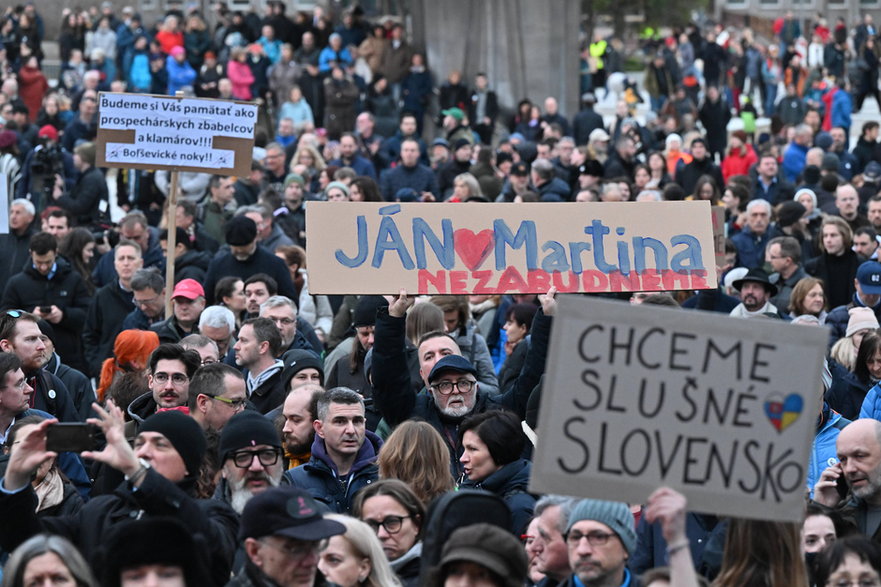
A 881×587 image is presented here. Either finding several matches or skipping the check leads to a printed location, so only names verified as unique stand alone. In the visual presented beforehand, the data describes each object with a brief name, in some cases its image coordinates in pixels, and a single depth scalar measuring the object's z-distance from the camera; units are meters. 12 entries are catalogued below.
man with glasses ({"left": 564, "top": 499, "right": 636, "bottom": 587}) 10.03
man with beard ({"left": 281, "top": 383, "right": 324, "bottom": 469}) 14.25
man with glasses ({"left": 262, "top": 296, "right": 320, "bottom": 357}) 18.20
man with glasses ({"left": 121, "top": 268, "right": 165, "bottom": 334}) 20.19
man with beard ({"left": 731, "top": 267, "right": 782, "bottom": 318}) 20.56
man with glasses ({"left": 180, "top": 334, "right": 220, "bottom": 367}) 16.27
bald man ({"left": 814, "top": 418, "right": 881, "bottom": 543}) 12.61
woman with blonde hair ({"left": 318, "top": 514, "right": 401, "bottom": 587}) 10.21
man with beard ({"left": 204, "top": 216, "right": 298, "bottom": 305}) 21.67
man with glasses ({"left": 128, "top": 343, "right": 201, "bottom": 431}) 14.77
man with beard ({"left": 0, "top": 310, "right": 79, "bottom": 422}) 16.01
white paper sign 22.74
